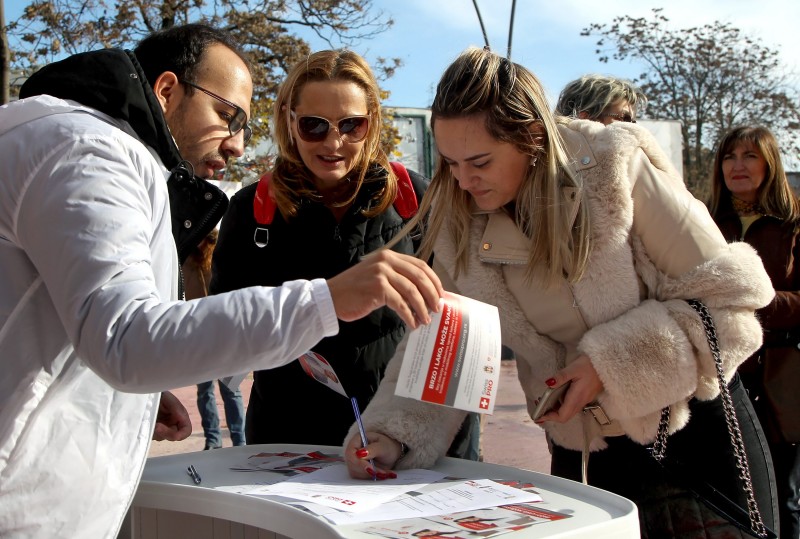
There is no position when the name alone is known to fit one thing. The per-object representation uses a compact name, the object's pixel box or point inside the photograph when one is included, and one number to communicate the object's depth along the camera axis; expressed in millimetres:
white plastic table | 1533
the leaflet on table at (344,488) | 1649
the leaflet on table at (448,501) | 1558
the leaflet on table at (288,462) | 2020
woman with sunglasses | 2629
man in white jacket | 1286
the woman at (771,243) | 3359
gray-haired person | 3105
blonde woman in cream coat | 2008
